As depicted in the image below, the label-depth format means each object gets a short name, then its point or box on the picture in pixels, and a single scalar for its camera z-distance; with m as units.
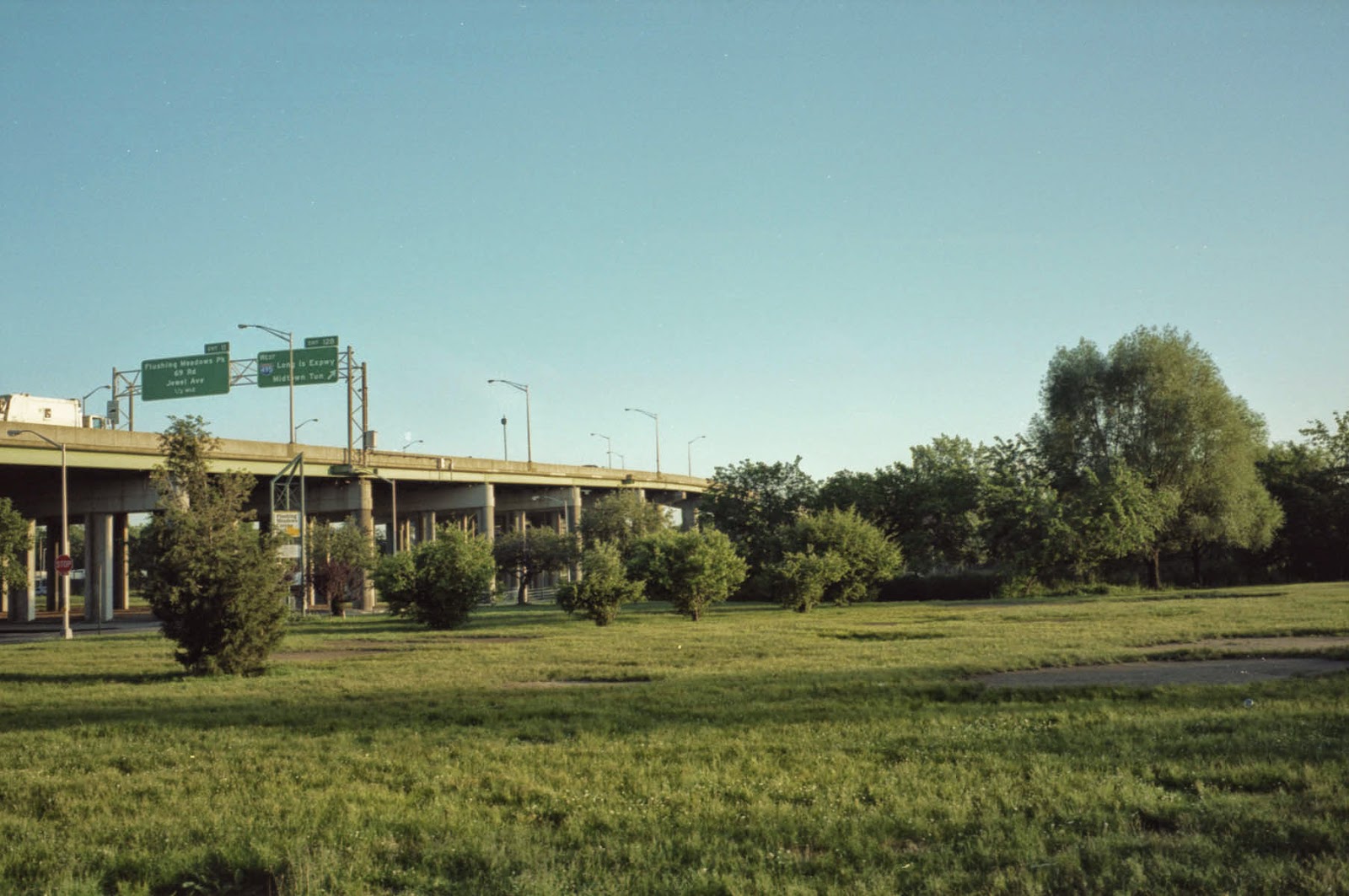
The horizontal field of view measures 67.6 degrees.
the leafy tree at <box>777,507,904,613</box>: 39.84
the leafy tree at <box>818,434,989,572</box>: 54.25
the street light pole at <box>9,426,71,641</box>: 39.50
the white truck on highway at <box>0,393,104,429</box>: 50.94
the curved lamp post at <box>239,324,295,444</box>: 52.44
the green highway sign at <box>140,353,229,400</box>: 51.31
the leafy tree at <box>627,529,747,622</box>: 35.31
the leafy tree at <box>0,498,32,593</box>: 51.03
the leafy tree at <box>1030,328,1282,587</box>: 52.03
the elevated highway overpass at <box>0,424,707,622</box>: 53.19
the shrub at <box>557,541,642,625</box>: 33.44
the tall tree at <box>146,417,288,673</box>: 20.27
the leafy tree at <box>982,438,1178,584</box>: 47.44
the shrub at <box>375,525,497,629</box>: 34.66
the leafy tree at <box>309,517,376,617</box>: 51.66
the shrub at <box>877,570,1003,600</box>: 52.31
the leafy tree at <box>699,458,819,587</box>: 52.41
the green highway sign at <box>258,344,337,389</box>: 53.33
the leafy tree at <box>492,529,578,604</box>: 74.56
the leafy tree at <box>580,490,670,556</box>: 73.69
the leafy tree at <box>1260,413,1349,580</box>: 56.03
